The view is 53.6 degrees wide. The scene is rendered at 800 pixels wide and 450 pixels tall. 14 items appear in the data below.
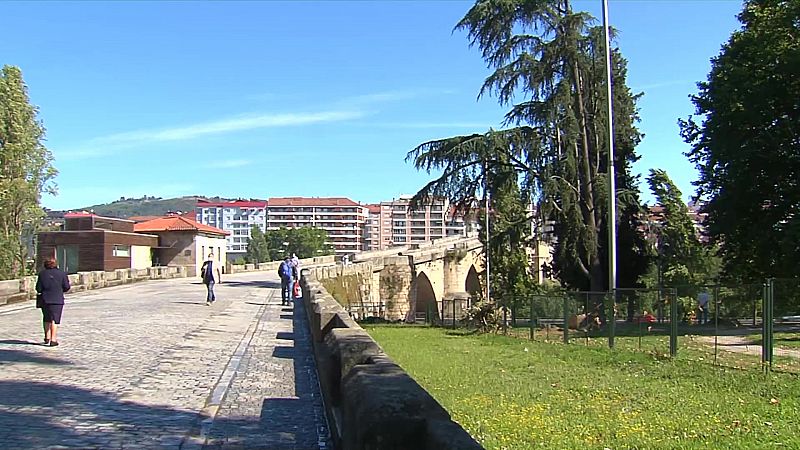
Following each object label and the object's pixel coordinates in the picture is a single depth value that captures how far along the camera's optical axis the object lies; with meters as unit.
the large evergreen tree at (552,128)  29.36
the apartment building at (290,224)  195.15
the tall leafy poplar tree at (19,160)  48.25
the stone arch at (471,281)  68.69
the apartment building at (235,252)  174.06
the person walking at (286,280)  26.58
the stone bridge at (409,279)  41.66
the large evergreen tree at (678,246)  49.53
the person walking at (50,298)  13.31
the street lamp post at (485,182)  29.64
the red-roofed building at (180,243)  54.72
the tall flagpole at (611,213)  24.89
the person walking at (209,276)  25.29
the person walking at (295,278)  28.37
